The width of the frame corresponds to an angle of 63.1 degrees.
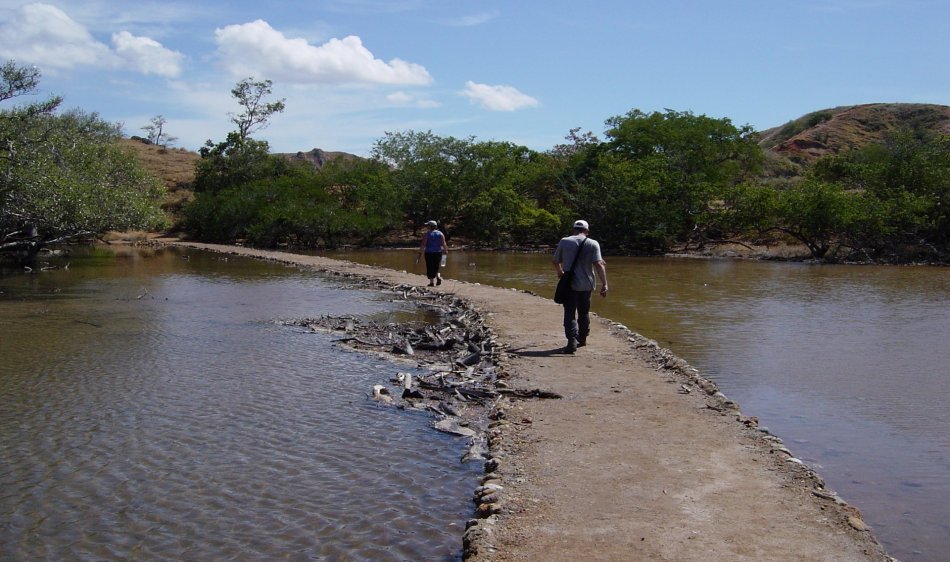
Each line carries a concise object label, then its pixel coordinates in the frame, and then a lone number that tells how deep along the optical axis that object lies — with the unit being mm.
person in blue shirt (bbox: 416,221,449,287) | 19094
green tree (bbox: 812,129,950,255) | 32906
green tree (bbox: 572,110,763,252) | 39531
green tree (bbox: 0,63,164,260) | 19609
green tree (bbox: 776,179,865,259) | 33125
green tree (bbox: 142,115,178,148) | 96669
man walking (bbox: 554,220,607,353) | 10594
